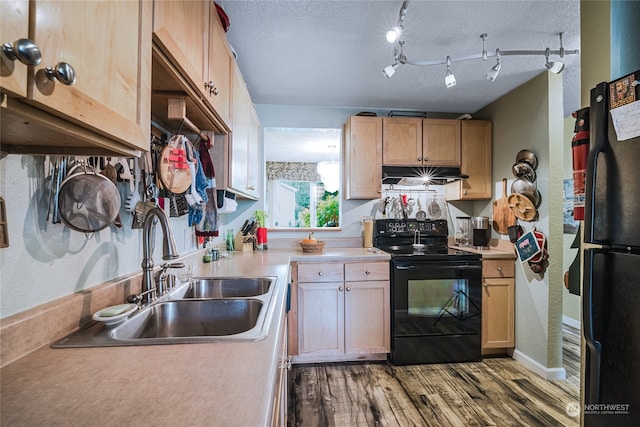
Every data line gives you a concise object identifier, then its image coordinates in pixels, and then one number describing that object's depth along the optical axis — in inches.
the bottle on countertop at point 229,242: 103.6
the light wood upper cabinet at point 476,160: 109.7
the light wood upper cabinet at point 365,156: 106.3
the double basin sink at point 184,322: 29.0
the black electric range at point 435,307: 92.5
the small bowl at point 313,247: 100.5
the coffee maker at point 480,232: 110.0
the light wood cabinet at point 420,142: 107.6
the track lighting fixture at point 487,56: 69.4
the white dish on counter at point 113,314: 32.1
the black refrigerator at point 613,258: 36.2
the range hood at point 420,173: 107.9
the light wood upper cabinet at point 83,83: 15.5
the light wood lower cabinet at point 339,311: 91.5
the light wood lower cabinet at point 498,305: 96.9
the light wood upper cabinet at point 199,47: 32.4
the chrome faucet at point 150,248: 40.2
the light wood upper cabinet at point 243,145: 68.6
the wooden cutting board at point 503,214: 100.0
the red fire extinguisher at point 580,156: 46.6
